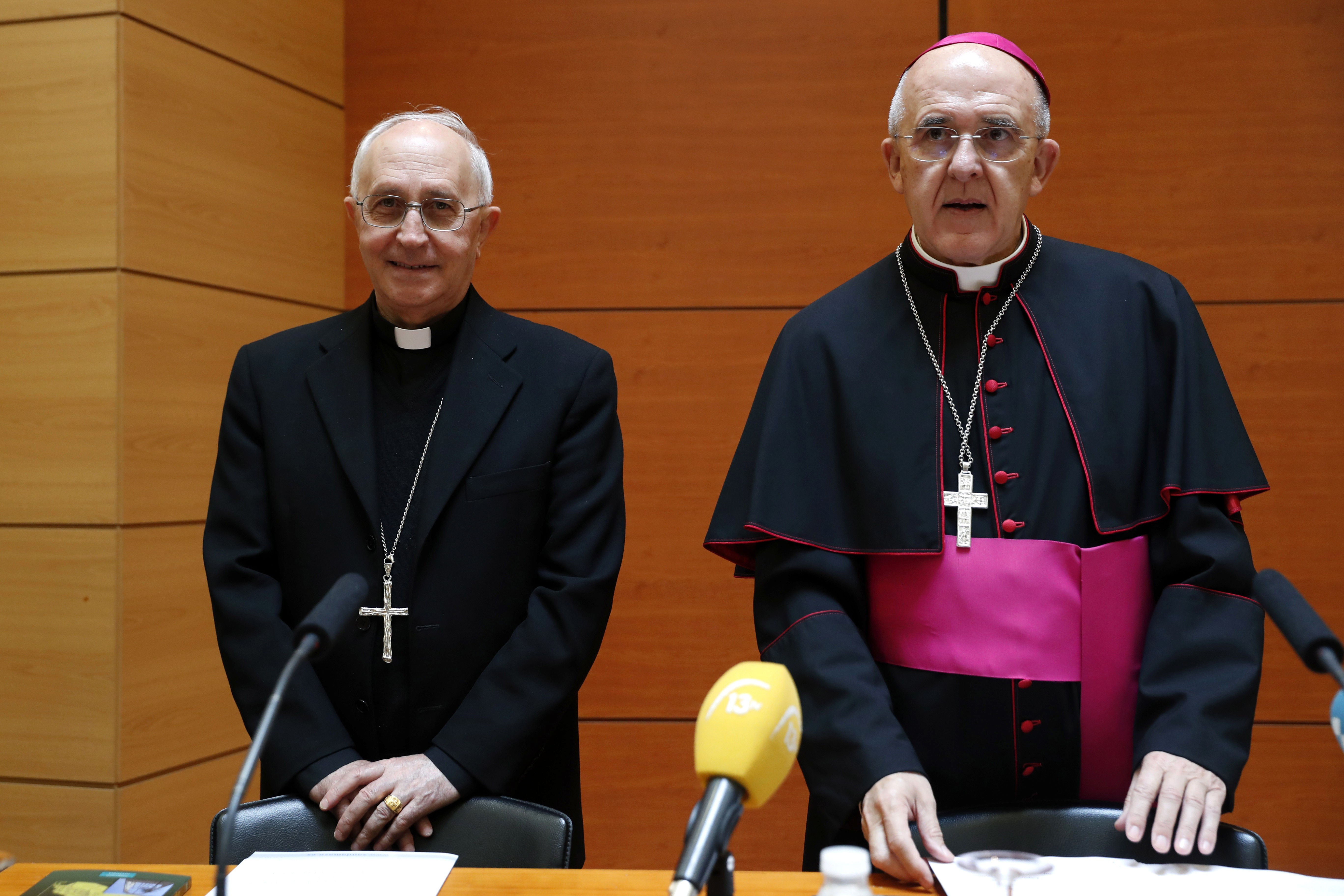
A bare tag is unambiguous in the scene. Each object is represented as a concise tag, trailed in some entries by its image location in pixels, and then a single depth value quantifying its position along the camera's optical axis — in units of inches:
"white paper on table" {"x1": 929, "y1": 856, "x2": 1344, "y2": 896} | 49.8
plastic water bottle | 39.5
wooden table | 52.9
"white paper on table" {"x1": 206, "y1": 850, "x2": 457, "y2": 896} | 52.4
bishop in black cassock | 63.1
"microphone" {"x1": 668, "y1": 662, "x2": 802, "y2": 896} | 35.4
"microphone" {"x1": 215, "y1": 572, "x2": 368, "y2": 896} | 38.5
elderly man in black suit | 75.2
